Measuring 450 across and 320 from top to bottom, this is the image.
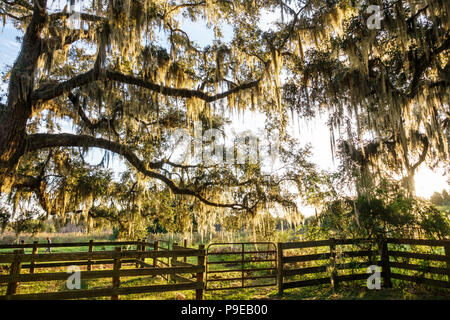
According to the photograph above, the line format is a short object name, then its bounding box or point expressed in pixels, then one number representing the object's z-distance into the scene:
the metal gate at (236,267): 8.45
